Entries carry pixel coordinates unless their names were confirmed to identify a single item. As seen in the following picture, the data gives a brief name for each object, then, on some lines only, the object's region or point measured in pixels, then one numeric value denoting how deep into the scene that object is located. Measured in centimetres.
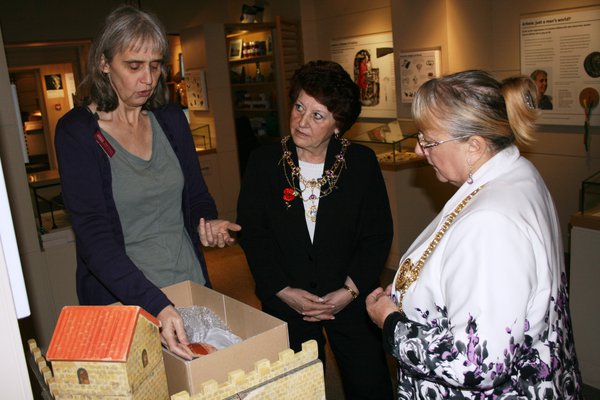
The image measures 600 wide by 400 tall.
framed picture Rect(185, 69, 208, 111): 773
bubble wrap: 151
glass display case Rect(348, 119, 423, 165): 554
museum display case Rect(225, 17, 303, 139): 810
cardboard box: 114
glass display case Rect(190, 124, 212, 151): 784
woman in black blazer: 237
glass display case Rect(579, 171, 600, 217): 328
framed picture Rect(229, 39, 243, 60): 876
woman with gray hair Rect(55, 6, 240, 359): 171
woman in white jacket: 136
